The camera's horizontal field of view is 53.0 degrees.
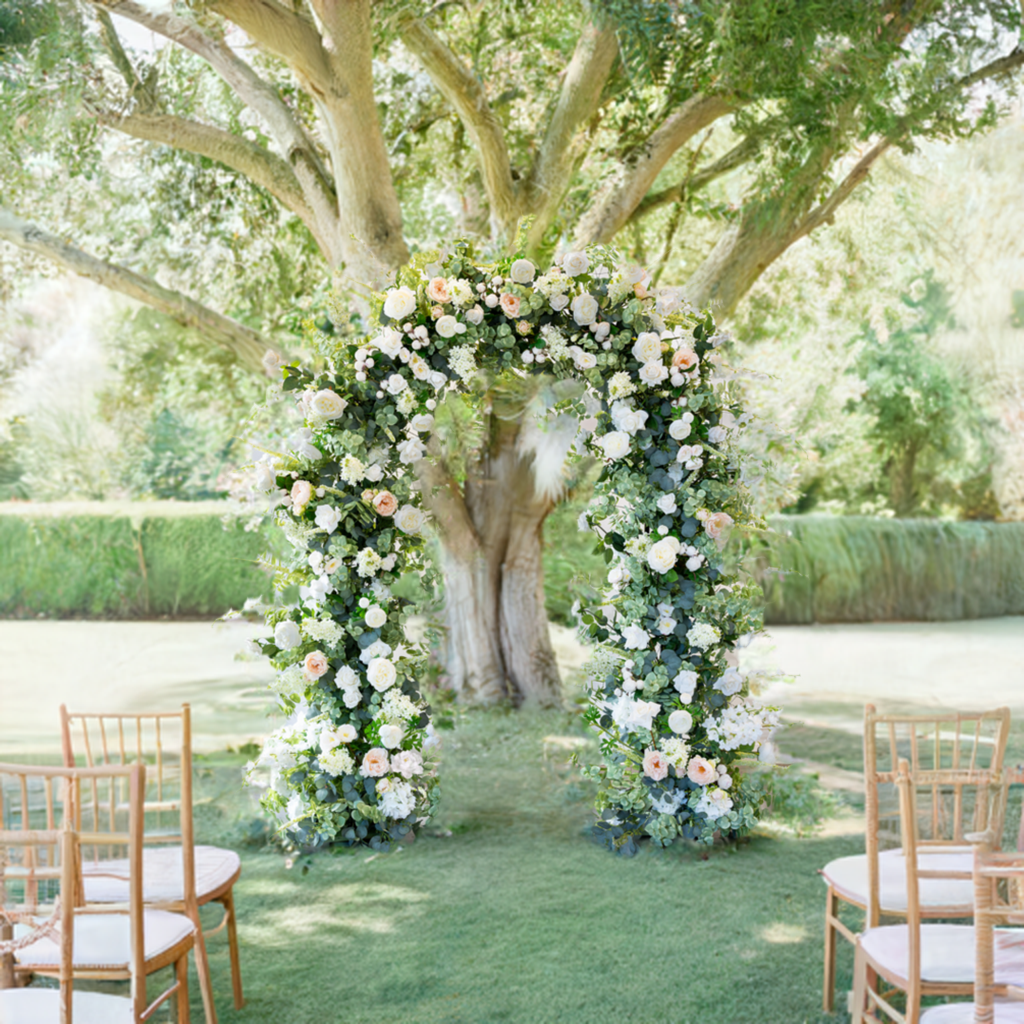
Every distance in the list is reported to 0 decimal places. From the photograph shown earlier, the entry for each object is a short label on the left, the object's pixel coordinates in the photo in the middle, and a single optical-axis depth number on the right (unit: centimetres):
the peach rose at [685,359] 410
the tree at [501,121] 512
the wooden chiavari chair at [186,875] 264
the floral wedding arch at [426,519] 412
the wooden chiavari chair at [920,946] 199
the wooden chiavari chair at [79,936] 185
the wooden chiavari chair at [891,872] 244
